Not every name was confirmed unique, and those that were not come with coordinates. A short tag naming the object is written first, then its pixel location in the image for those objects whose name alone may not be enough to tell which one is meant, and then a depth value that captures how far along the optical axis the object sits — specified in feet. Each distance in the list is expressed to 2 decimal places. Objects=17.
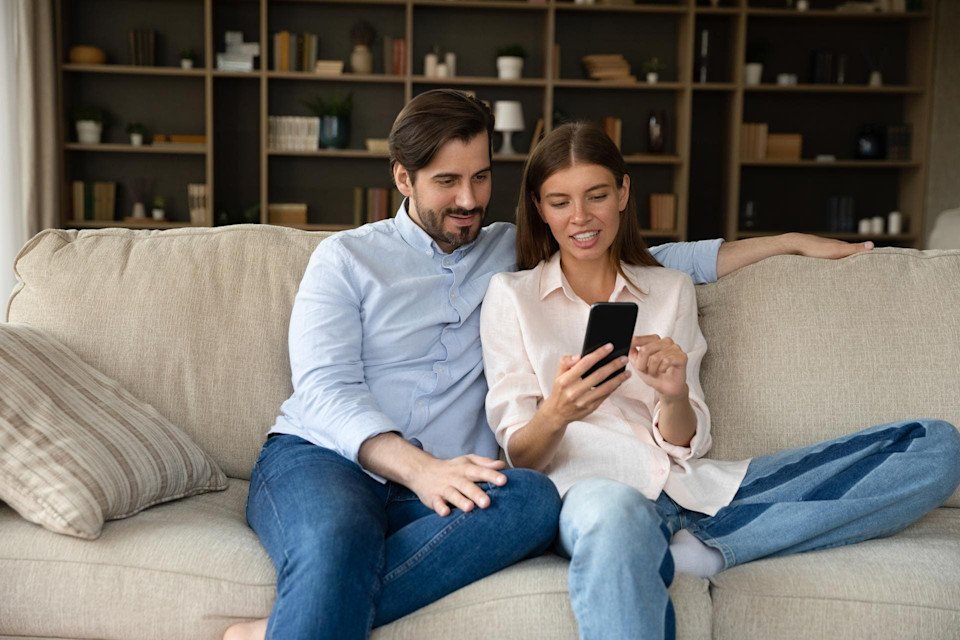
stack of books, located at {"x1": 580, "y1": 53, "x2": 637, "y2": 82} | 17.48
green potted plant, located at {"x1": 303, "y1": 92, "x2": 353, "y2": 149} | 17.16
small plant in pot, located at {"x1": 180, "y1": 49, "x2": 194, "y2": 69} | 16.70
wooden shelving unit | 17.22
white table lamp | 16.89
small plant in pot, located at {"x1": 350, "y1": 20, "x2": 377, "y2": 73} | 17.01
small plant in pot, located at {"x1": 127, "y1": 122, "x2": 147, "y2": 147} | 17.03
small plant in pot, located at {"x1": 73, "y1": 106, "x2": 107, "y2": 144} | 16.75
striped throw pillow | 4.98
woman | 4.51
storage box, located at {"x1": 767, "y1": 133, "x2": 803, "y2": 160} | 17.89
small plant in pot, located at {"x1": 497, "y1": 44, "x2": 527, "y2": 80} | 17.25
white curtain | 14.35
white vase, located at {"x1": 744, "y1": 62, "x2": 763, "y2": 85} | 17.67
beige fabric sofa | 5.06
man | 4.66
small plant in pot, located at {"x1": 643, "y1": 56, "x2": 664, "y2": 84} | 17.49
